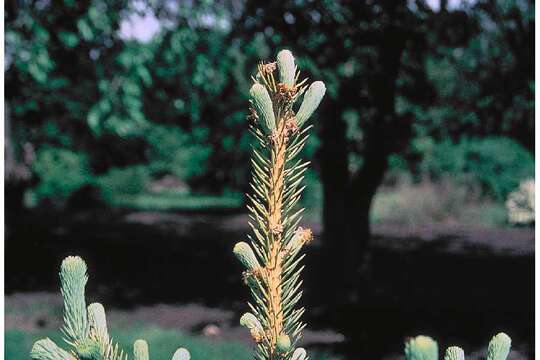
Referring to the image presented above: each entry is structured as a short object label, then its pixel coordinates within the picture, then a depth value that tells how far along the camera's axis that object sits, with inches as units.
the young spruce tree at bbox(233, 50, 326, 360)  44.8
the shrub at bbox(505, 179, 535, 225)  526.6
